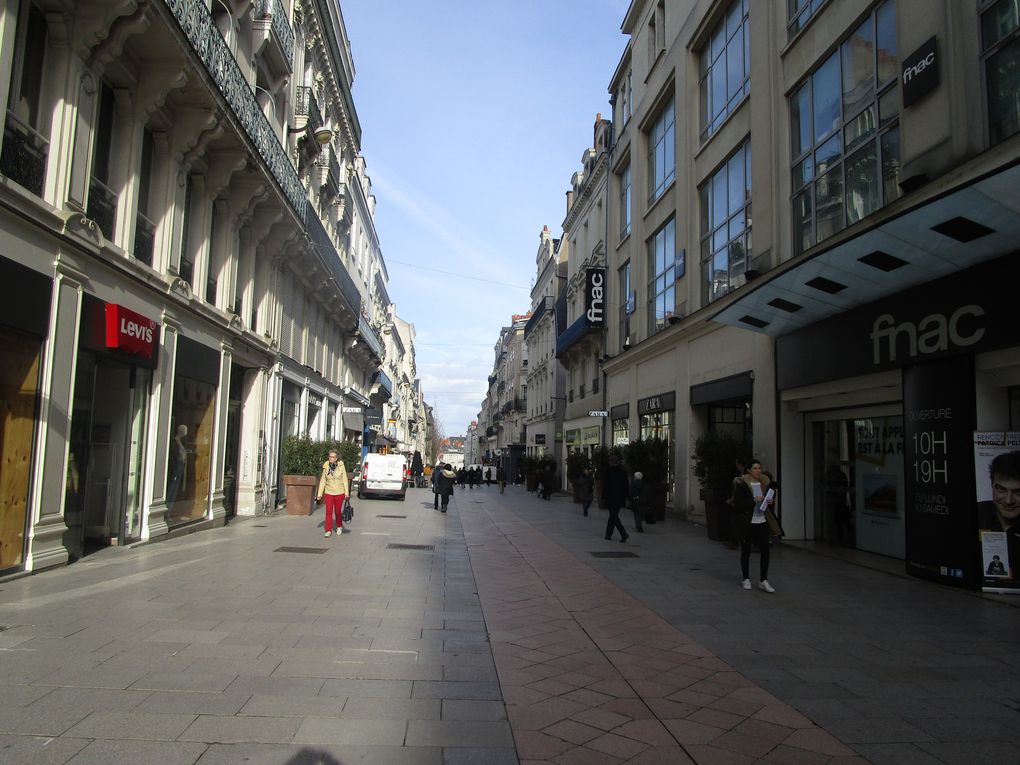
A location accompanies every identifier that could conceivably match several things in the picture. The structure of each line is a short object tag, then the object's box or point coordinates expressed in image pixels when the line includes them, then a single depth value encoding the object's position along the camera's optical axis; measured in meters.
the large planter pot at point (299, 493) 18.73
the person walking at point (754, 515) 9.04
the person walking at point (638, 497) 16.43
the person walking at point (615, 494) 14.32
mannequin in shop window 13.06
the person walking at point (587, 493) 20.77
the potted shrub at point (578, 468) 26.02
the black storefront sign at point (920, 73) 9.98
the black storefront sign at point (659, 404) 21.53
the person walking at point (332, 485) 13.73
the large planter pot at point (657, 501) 19.23
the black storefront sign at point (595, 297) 30.75
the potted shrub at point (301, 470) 18.81
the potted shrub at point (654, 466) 19.33
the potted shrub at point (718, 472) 14.45
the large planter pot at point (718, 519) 14.53
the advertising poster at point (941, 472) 9.02
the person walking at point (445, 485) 22.05
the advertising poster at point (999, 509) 8.67
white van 27.08
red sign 9.84
